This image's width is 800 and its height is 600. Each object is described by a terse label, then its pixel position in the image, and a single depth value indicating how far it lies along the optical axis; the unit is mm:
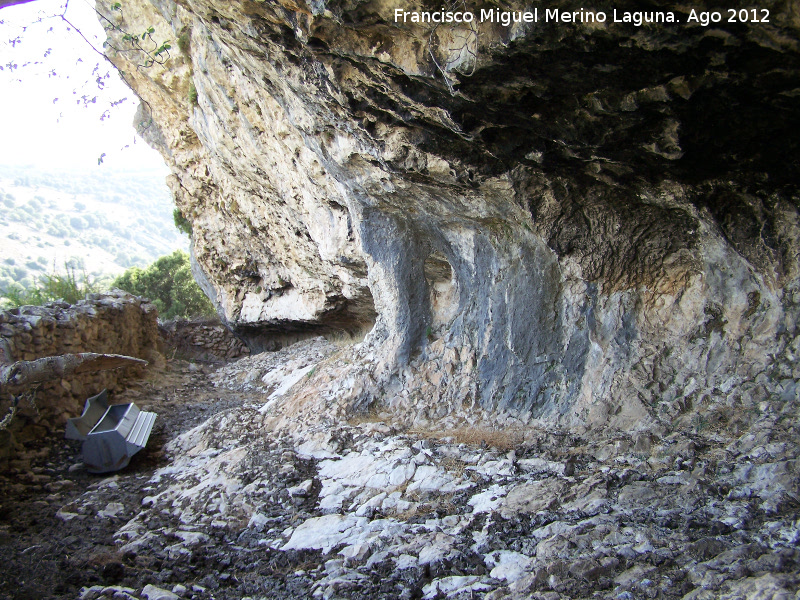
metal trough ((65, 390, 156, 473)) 5227
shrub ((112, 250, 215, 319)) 17297
